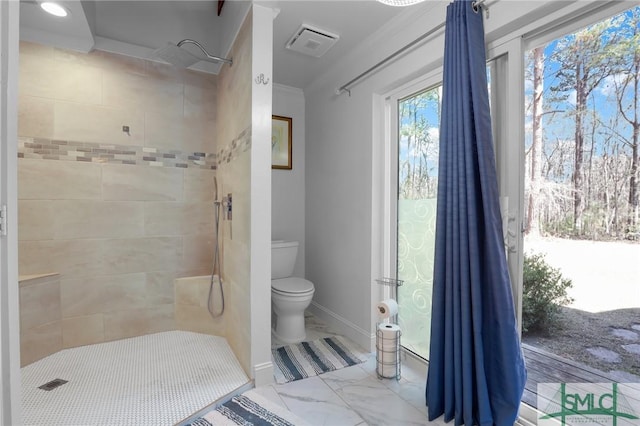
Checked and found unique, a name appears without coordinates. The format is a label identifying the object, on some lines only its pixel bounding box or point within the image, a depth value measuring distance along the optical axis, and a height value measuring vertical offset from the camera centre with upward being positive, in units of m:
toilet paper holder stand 2.01 -0.94
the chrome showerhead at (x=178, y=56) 2.04 +1.03
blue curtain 1.47 -0.28
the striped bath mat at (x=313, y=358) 2.09 -1.08
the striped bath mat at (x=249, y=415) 1.61 -1.09
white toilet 2.51 -0.76
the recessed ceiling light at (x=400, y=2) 1.48 +0.98
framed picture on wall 3.22 +0.69
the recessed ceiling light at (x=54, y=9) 1.85 +1.20
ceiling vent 2.22 +1.25
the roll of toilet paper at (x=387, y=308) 2.10 -0.67
